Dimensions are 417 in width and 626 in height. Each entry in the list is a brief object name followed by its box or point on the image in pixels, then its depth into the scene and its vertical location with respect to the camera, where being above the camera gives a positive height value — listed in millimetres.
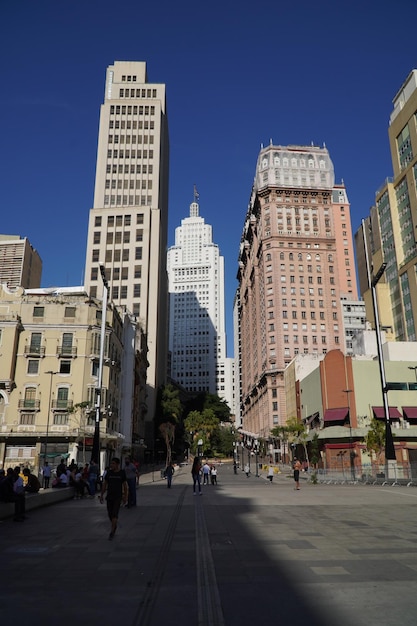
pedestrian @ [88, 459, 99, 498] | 23766 -896
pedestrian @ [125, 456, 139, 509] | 17625 -847
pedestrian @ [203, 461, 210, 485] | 35119 -1100
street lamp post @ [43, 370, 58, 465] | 43684 +4843
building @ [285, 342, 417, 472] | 54250 +6035
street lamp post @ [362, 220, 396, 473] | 29516 +4450
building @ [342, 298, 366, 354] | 131125 +37410
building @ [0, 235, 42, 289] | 133875 +54496
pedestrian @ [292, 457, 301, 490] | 28719 -883
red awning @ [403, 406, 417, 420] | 55344 +4878
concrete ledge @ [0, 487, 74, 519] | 14594 -1463
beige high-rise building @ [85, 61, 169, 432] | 87812 +49482
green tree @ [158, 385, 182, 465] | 82062 +7953
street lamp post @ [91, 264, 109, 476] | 26611 +3654
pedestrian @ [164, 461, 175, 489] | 29075 -883
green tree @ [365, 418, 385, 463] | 42844 +1470
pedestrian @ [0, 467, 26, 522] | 14236 -1069
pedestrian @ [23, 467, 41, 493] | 19125 -923
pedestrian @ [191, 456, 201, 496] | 23797 -591
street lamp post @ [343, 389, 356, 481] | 52978 +1350
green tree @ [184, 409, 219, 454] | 87688 +5908
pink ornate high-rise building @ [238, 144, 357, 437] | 99750 +40189
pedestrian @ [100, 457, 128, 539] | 10891 -672
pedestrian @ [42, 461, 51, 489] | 26188 -842
